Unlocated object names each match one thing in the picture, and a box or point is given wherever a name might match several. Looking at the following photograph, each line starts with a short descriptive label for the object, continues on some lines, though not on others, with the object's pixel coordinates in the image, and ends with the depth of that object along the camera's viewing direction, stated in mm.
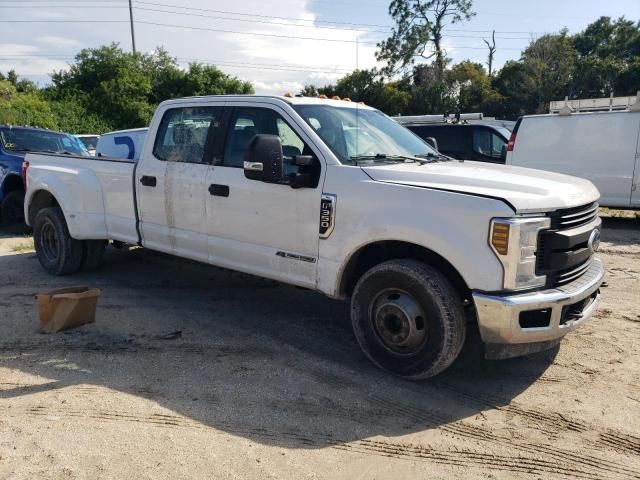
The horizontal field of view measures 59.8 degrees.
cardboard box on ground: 4930
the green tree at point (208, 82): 32188
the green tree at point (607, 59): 34156
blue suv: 10023
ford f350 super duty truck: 3525
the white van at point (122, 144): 8883
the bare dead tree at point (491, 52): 50625
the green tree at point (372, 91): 35000
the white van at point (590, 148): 9852
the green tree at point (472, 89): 35469
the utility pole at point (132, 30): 36469
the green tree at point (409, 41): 38594
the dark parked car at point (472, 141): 11781
